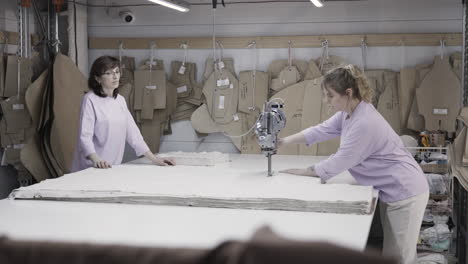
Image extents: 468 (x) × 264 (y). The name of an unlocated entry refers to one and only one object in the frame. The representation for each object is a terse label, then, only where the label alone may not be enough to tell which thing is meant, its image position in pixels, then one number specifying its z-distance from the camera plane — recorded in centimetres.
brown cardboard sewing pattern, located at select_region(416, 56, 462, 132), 570
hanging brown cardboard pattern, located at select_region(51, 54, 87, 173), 599
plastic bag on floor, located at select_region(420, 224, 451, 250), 450
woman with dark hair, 423
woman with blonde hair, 318
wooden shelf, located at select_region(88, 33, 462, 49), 586
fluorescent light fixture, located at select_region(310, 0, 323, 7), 515
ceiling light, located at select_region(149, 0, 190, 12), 518
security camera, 667
